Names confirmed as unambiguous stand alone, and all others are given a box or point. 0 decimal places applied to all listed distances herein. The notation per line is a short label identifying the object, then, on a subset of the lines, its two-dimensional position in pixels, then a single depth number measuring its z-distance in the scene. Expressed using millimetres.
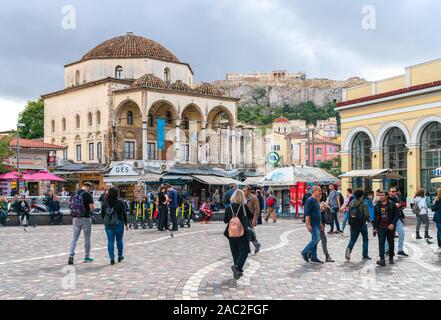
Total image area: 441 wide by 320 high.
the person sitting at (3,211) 26328
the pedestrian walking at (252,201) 15141
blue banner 48844
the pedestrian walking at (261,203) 24906
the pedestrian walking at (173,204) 20516
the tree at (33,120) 72062
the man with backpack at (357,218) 12617
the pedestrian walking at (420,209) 18297
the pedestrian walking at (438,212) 14586
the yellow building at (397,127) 34062
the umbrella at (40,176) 33531
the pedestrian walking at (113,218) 12375
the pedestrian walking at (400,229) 13577
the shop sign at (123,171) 39031
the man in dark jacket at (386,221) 12367
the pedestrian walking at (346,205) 18891
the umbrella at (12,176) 33928
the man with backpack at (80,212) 12258
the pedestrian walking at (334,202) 20605
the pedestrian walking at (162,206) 20750
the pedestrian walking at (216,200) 36156
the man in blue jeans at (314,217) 12352
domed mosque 52344
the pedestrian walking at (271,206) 27506
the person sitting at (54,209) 27705
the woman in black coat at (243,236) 10406
